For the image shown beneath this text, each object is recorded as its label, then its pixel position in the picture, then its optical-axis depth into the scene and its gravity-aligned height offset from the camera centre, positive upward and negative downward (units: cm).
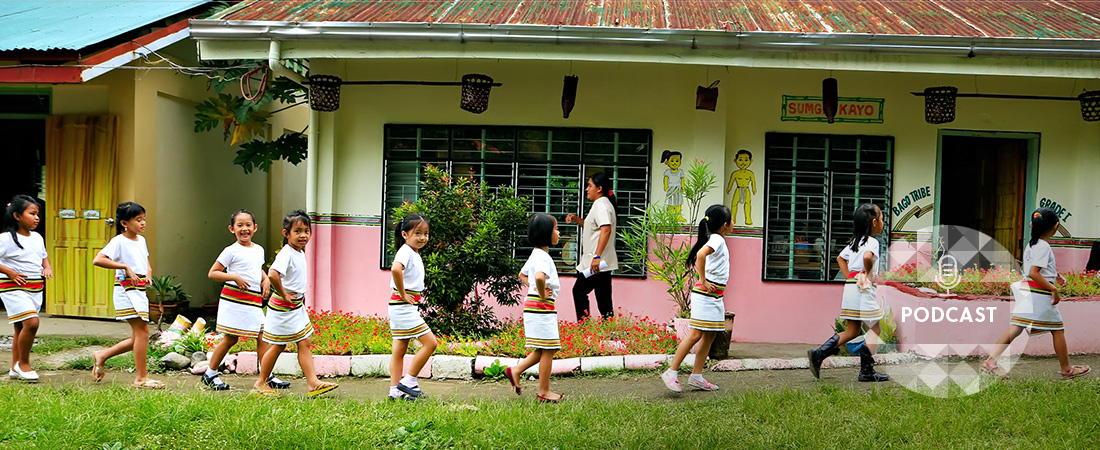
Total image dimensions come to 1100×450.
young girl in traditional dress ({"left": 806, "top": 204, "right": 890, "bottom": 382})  655 -56
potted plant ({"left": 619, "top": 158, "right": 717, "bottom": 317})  785 -29
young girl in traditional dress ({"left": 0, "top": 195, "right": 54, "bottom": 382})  649 -61
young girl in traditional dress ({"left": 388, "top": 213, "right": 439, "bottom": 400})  595 -78
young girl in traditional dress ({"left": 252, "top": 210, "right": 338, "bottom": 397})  600 -77
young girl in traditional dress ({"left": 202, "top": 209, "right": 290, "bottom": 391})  622 -65
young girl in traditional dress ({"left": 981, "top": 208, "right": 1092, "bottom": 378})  656 -57
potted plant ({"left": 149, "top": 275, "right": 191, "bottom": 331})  1004 -116
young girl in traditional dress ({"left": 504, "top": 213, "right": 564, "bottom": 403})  585 -68
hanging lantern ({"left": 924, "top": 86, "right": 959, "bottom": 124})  846 +120
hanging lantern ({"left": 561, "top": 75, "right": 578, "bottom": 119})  862 +121
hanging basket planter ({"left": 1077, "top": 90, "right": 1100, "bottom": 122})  852 +123
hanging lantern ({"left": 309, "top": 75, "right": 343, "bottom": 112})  859 +117
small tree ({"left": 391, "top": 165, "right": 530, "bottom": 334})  756 -37
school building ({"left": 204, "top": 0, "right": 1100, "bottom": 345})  902 +76
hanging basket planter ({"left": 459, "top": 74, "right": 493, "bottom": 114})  839 +118
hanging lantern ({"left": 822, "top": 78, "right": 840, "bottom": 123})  854 +122
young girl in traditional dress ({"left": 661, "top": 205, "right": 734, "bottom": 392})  620 -60
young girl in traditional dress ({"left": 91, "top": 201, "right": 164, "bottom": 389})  621 -57
